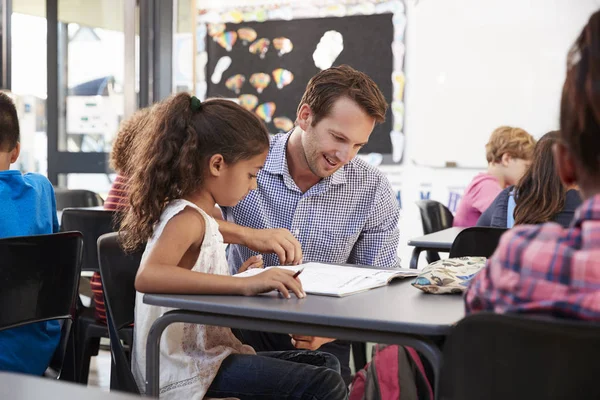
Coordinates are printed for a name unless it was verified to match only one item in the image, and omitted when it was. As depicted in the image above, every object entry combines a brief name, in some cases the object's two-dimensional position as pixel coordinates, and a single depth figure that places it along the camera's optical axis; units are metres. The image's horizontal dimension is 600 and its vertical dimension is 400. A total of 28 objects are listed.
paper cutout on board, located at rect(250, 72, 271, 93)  5.99
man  2.24
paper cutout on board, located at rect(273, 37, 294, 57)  5.92
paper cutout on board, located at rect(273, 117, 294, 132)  5.91
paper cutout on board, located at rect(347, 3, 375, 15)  5.57
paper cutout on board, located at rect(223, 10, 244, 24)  6.09
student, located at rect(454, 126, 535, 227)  4.14
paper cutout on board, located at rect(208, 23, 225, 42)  6.13
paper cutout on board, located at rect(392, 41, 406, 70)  5.51
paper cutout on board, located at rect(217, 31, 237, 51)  6.12
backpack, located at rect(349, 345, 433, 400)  1.68
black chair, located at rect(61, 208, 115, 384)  2.69
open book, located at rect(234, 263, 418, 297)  1.56
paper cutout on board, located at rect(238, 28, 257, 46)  6.06
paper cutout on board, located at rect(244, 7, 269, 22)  6.01
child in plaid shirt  0.93
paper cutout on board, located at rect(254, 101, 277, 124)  5.96
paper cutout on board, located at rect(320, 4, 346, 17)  5.68
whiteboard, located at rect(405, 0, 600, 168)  5.13
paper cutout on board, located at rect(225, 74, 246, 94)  6.09
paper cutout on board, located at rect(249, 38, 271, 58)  6.00
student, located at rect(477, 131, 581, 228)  2.51
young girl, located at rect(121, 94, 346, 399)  1.57
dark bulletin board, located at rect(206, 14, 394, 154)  5.55
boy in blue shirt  2.05
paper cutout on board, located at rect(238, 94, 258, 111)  6.02
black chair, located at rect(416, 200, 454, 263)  4.20
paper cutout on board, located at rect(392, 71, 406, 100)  5.51
